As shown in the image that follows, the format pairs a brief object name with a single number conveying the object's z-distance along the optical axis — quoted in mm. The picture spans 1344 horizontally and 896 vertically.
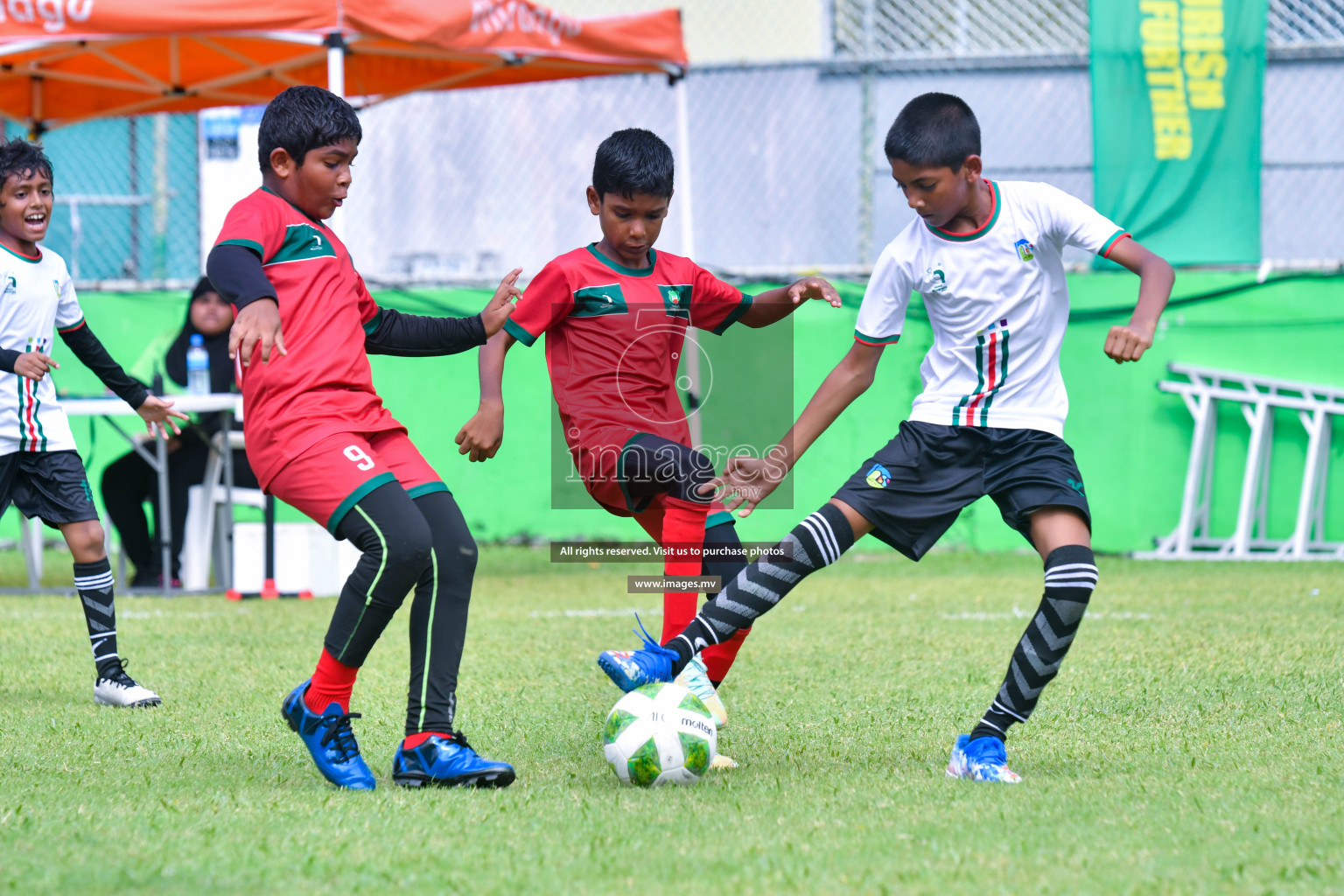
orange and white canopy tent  15219
